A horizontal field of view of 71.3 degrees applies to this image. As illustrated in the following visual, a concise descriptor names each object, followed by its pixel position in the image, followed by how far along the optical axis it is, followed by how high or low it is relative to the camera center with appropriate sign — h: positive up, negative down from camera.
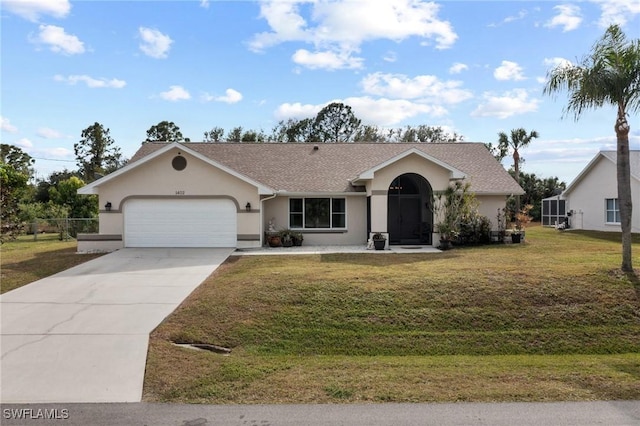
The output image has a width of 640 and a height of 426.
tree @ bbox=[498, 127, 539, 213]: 35.97 +5.95
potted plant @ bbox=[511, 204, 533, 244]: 19.55 -0.74
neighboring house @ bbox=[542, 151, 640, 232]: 25.41 +1.04
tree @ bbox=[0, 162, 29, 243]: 13.25 +0.40
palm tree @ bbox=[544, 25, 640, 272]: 11.36 +3.24
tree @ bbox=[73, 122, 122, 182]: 51.72 +7.60
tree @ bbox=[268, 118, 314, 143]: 51.84 +9.67
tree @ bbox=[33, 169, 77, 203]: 42.66 +3.23
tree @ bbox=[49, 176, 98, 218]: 31.34 +1.08
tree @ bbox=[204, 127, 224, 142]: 53.47 +9.66
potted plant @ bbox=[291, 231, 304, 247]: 19.17 -1.05
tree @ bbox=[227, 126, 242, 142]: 51.66 +9.33
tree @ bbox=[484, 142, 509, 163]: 40.17 +5.78
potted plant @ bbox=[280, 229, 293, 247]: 18.97 -1.02
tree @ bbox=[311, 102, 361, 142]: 51.94 +10.72
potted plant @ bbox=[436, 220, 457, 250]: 17.92 -0.81
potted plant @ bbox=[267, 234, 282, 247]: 18.95 -1.13
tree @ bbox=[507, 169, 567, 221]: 41.09 +2.09
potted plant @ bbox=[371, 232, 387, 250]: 18.06 -1.13
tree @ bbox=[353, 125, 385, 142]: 52.69 +9.44
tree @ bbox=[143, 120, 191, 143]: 52.91 +9.82
